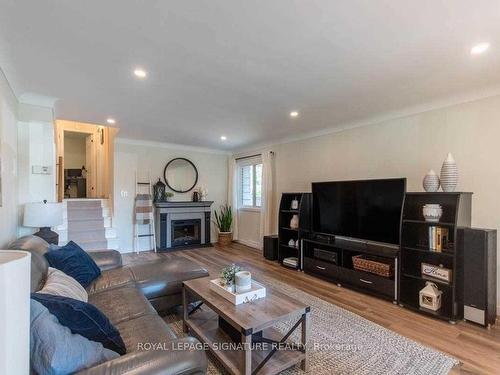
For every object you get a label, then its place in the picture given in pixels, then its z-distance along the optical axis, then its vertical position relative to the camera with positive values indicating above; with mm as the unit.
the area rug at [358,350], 1945 -1345
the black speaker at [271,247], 4961 -1163
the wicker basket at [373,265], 3255 -1005
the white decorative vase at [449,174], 2785 +127
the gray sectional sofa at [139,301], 1123 -906
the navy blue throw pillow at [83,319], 1198 -623
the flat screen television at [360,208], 3232 -305
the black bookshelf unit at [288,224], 4340 -658
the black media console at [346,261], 3225 -1096
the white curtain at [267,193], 5523 -152
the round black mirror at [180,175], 6093 +255
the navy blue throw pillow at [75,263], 2293 -704
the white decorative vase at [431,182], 2926 +45
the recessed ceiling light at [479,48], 1977 +1058
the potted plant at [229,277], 2178 -760
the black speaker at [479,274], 2543 -861
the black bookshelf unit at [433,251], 2701 -702
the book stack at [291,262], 4407 -1281
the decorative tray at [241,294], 1982 -837
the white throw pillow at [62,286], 1633 -660
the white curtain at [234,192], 6652 -158
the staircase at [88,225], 4914 -771
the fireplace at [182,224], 5727 -879
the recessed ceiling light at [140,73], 2424 +1055
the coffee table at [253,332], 1718 -1175
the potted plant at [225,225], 6426 -989
